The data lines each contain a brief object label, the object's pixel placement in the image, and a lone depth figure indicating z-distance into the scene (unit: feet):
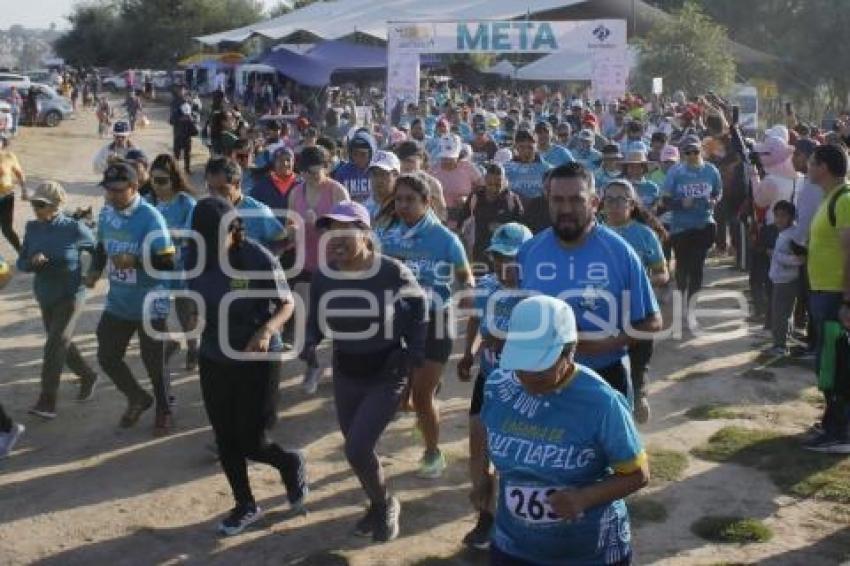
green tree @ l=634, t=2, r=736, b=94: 96.78
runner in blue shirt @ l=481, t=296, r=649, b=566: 10.14
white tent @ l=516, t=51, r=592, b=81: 110.63
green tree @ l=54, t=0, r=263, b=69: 226.58
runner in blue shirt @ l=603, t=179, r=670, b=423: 22.09
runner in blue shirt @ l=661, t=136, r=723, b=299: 31.65
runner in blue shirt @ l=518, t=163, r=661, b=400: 14.37
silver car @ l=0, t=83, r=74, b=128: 115.96
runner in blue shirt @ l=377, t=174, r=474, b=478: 18.88
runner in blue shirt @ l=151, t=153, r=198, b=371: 23.98
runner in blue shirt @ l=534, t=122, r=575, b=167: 37.37
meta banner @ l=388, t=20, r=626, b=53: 57.41
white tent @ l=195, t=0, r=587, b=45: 95.55
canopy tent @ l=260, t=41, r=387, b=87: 98.12
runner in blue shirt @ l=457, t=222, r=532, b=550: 16.42
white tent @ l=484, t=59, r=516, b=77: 126.82
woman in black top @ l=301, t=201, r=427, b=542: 16.33
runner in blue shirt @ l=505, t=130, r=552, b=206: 33.73
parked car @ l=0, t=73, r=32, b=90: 119.34
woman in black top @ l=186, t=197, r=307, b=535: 16.60
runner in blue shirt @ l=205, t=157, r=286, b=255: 22.27
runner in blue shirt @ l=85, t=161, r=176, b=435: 21.40
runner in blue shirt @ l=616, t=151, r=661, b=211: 32.81
